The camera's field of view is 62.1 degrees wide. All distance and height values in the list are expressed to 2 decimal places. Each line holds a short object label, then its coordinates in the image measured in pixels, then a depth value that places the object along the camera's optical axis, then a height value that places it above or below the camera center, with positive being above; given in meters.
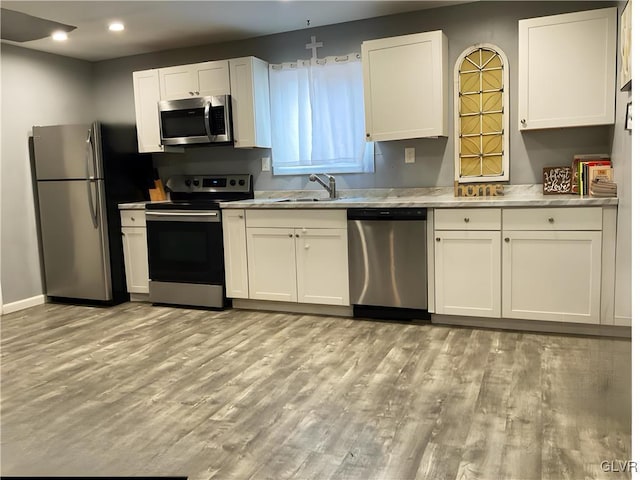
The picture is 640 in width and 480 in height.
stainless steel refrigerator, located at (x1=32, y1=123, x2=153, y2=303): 4.60 -0.18
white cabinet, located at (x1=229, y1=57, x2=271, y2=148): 4.40 +0.65
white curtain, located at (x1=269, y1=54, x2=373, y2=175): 4.31 +0.49
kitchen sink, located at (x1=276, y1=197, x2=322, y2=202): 4.49 -0.19
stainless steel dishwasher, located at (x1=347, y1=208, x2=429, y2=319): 3.66 -0.62
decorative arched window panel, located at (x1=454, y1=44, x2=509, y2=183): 3.87 +0.41
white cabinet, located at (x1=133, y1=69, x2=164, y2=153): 4.79 +0.67
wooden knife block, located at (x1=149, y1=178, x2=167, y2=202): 5.09 -0.10
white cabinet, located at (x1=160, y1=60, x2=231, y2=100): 4.49 +0.86
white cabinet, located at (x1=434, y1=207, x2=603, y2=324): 3.27 -0.60
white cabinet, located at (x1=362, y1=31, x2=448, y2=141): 3.79 +0.64
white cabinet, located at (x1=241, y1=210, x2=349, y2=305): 3.96 -0.61
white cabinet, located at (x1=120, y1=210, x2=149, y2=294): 4.77 -0.60
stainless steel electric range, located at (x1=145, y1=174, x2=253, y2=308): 4.38 -0.59
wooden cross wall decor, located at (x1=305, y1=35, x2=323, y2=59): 4.42 +1.07
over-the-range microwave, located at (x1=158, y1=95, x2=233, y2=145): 4.45 +0.51
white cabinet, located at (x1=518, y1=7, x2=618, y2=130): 3.31 +0.62
